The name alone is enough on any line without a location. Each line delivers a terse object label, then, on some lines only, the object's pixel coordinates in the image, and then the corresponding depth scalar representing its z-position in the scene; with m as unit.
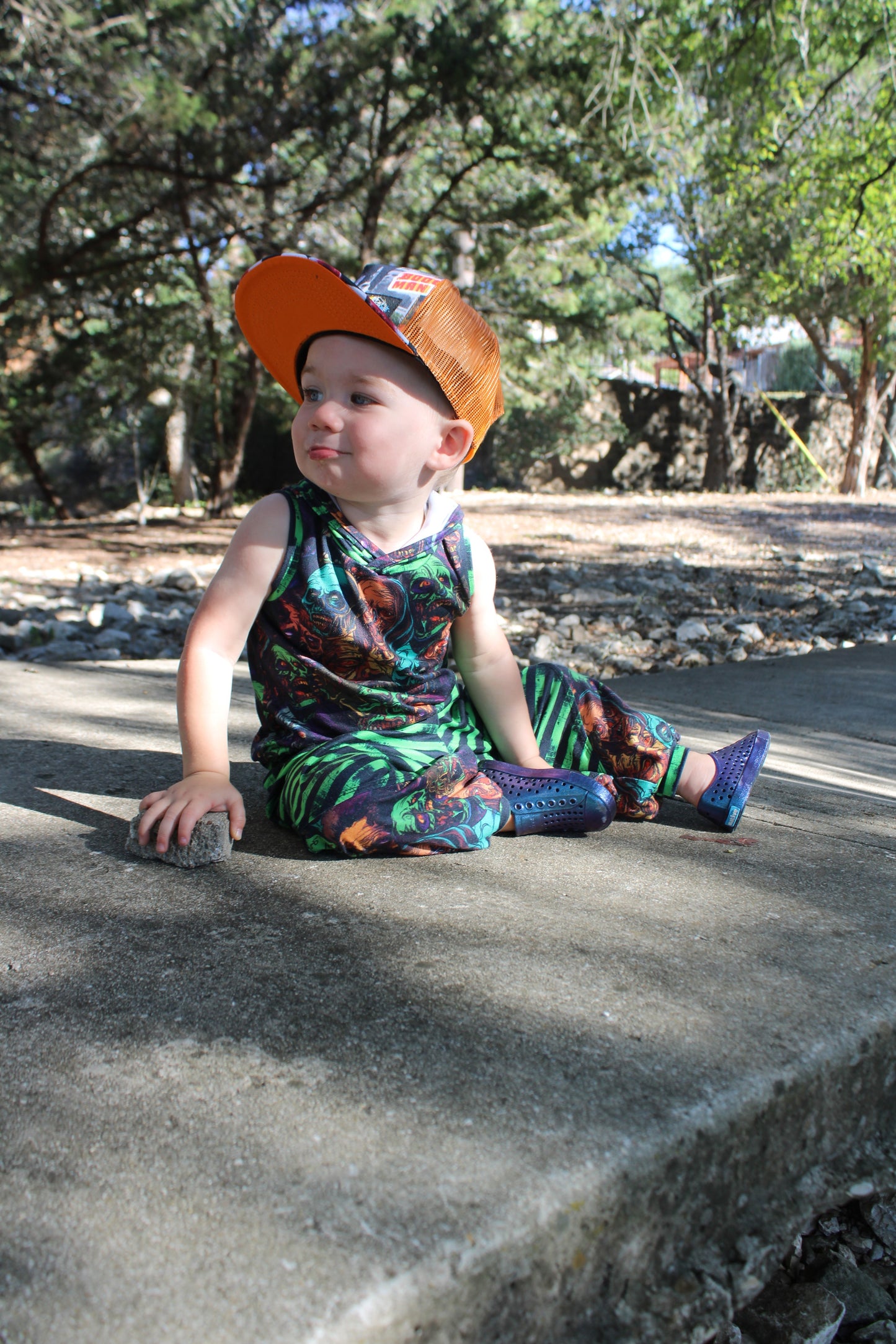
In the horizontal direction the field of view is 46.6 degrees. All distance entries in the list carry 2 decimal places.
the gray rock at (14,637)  4.78
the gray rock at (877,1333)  1.12
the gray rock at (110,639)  4.84
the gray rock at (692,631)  5.31
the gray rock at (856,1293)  1.15
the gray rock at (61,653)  4.49
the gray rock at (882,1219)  1.22
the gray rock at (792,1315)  1.09
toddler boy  1.84
